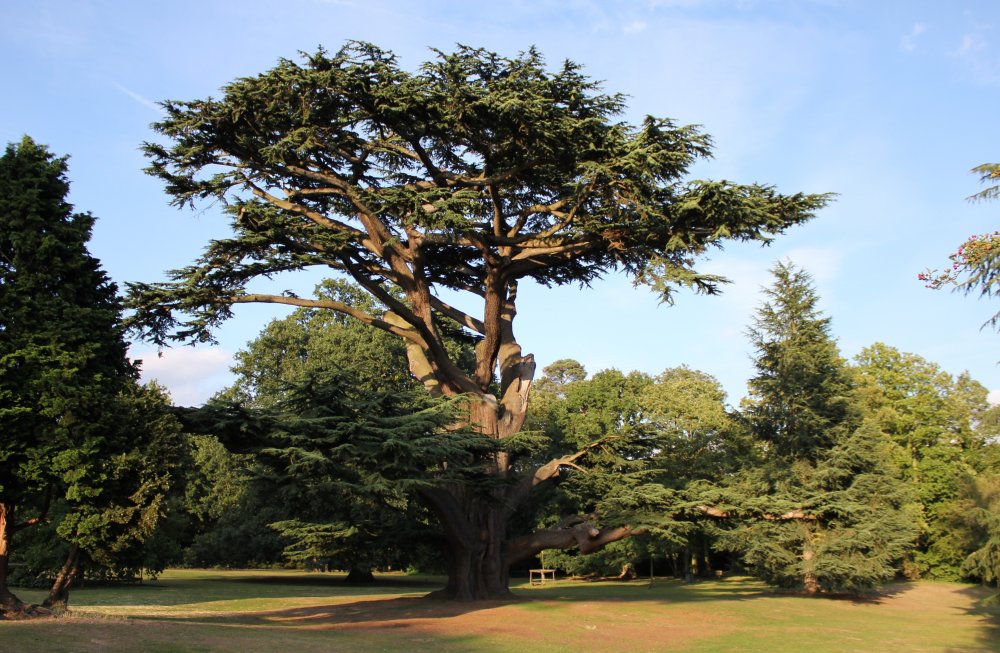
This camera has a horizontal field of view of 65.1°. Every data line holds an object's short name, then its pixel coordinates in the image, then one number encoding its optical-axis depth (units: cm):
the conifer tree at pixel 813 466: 2503
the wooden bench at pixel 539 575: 4377
